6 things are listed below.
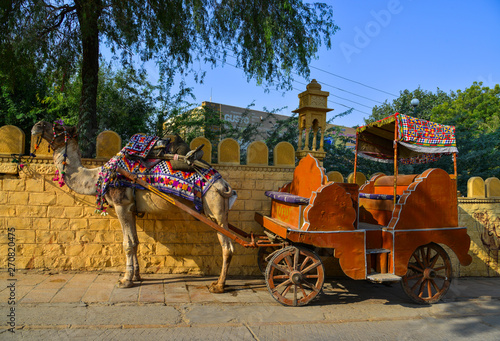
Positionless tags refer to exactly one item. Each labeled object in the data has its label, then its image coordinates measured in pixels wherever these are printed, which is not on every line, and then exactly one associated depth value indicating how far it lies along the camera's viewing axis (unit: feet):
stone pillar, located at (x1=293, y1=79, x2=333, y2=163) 23.39
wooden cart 15.80
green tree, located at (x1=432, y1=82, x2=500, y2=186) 32.30
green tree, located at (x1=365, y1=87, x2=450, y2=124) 75.15
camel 17.44
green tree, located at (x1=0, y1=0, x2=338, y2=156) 23.85
